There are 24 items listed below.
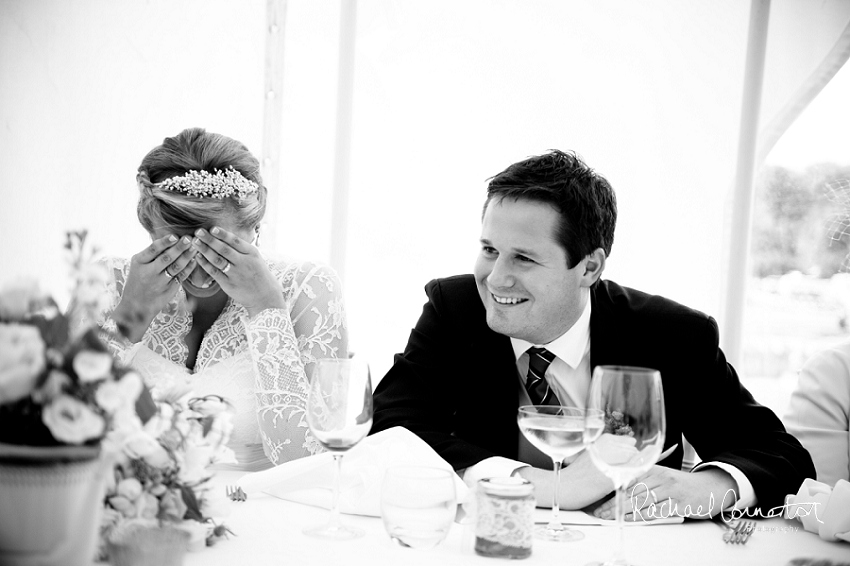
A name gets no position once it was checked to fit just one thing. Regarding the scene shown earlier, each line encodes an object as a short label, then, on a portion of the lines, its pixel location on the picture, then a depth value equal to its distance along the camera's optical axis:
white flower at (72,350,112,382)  0.86
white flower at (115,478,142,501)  1.10
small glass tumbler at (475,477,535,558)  1.24
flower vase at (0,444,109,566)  0.88
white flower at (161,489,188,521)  1.15
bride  2.34
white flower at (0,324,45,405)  0.85
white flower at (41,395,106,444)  0.86
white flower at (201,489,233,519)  1.20
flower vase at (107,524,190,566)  0.92
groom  2.18
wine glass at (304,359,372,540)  1.34
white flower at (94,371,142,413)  0.89
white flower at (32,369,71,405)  0.87
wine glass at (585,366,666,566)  1.18
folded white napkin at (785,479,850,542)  1.42
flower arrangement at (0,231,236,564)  0.86
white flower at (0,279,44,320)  0.92
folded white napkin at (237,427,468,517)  1.55
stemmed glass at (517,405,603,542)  1.33
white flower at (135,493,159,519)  1.11
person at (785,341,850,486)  2.19
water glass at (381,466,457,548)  1.20
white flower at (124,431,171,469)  1.03
